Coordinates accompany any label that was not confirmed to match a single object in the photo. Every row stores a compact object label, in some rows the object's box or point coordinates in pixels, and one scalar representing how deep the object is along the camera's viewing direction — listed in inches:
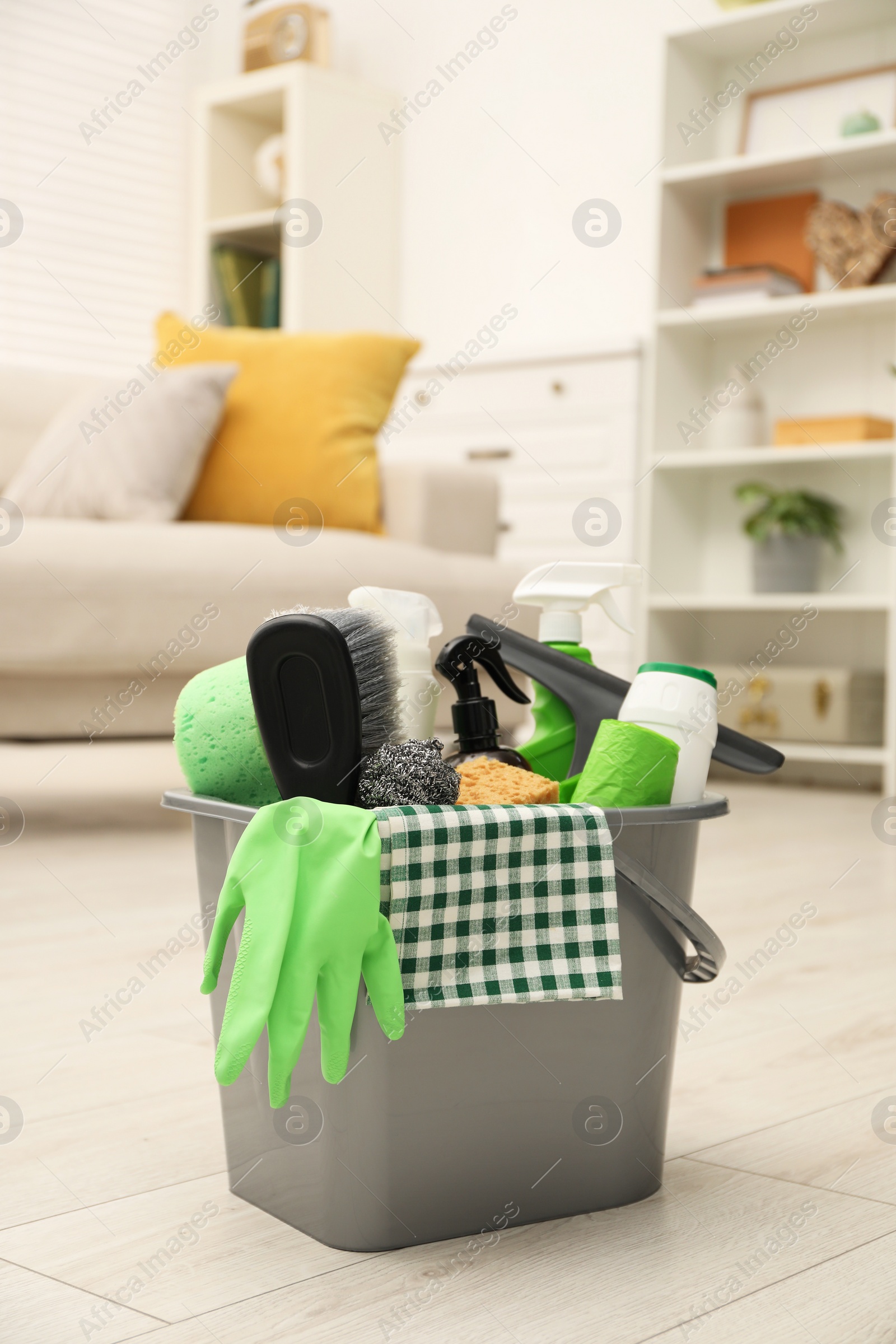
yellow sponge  25.2
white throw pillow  79.7
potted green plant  108.0
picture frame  109.3
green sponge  24.9
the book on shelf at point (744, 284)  108.8
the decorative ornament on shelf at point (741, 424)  111.8
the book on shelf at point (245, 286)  142.1
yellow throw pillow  83.8
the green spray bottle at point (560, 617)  28.7
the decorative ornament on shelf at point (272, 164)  141.3
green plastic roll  24.6
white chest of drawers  111.5
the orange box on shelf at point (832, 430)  104.3
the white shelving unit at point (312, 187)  135.6
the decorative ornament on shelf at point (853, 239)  105.2
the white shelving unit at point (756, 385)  108.7
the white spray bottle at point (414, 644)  26.5
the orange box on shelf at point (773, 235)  114.8
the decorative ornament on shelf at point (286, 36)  139.2
